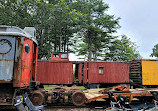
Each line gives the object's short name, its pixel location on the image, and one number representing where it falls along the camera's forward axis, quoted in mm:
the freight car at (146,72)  13805
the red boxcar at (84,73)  13648
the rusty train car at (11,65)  5004
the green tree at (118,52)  30308
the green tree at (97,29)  29059
